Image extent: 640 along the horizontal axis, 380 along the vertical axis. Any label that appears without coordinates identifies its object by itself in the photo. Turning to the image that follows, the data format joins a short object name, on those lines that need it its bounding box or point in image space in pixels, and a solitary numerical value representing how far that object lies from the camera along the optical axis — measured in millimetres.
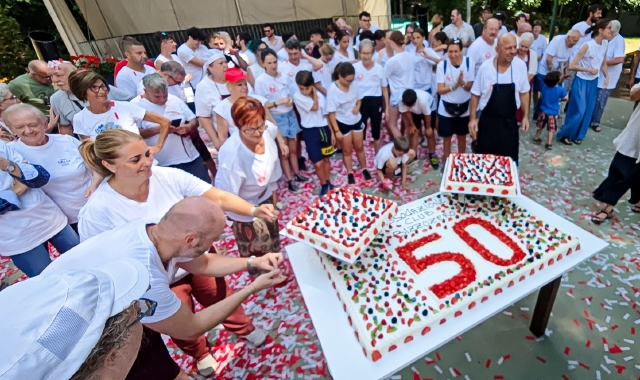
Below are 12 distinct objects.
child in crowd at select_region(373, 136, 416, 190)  4703
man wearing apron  3985
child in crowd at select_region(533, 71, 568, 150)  5453
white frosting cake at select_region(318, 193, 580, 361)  1996
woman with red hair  2764
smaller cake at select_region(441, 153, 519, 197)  2768
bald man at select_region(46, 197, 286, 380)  1689
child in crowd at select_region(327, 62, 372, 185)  4586
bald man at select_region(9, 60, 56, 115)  4945
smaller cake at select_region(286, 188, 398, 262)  2289
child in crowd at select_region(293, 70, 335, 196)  4652
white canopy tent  13070
